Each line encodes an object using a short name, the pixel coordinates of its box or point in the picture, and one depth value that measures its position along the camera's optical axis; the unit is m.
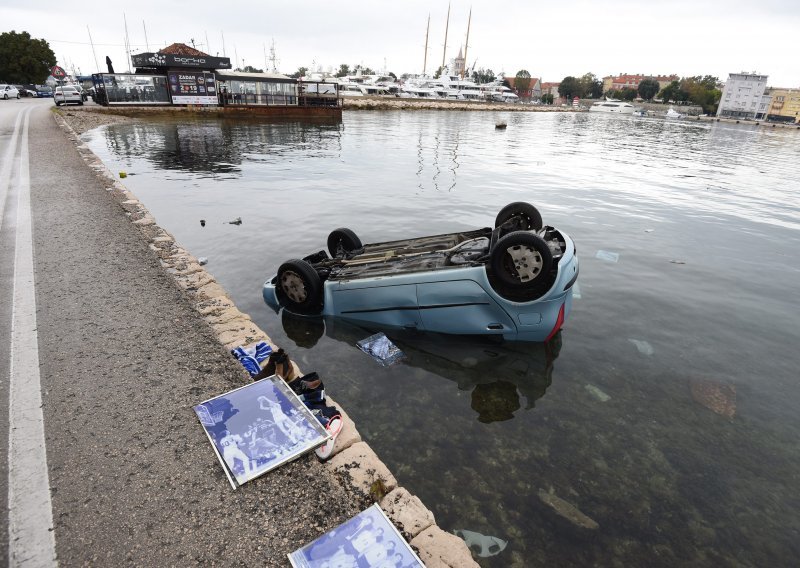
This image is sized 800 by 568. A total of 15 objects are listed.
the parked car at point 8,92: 47.06
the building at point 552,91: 187.45
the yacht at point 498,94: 141.25
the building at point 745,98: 137.00
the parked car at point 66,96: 37.93
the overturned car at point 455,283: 5.04
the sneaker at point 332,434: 3.25
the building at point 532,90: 179.40
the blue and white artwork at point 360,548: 2.50
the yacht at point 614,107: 134.88
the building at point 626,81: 190.88
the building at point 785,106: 137.00
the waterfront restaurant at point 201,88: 39.91
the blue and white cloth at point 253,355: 4.33
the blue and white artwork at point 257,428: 3.10
